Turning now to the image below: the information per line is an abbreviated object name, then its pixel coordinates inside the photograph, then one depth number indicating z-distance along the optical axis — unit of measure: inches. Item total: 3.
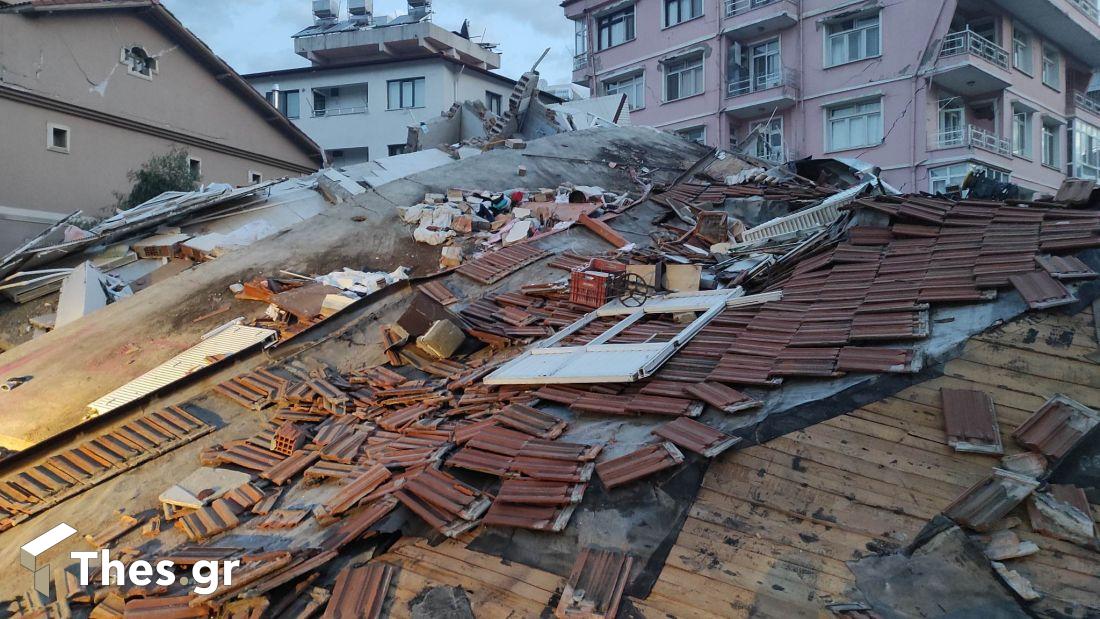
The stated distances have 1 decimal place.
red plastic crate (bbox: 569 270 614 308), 365.4
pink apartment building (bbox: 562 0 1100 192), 829.8
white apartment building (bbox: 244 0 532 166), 1211.2
